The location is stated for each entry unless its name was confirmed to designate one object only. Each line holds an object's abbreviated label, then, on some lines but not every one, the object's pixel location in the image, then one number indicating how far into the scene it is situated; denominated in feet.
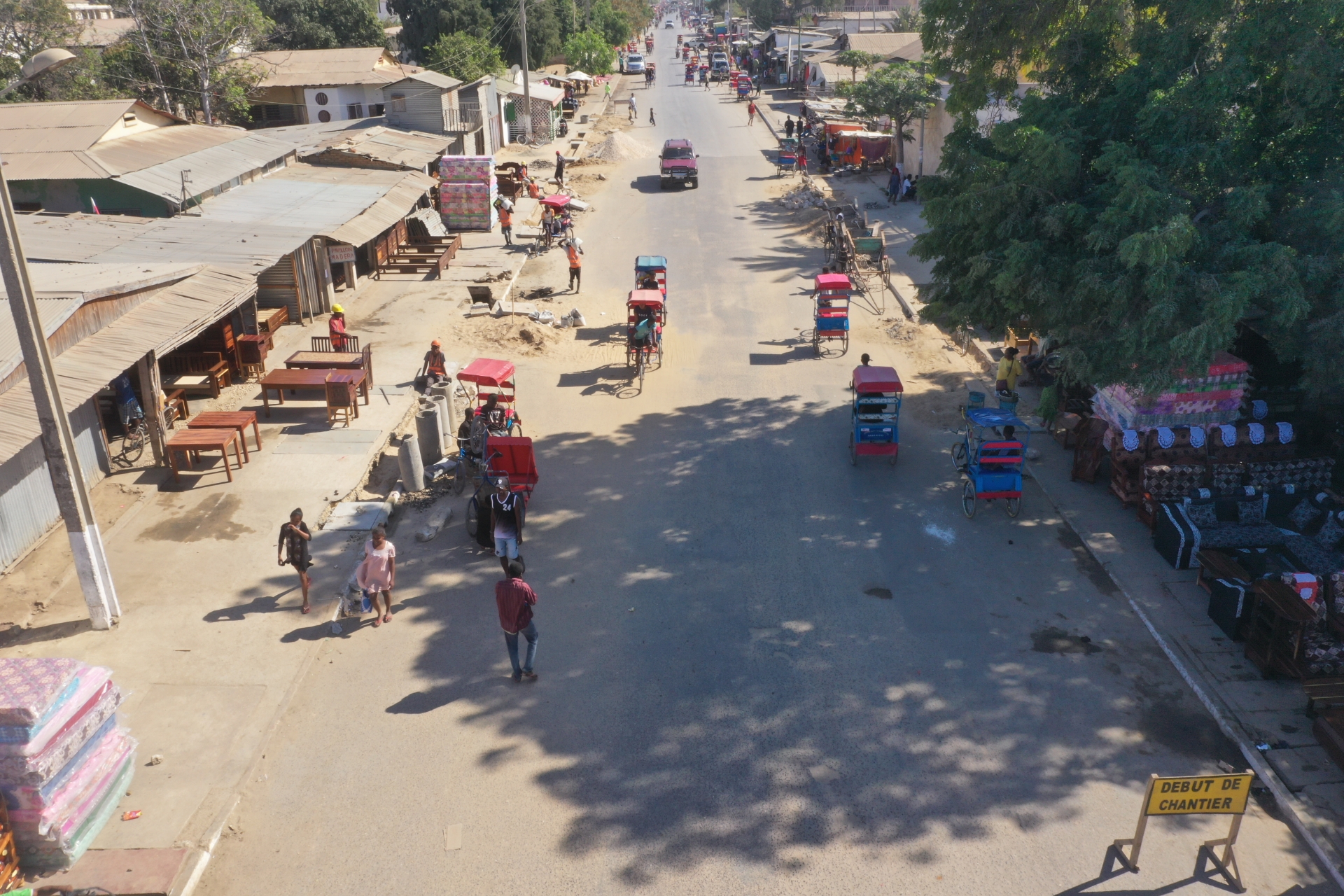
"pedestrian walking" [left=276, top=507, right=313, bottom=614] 35.50
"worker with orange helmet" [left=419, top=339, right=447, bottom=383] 55.42
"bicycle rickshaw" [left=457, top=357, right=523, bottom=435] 49.08
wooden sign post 23.07
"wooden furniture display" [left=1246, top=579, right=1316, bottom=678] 31.07
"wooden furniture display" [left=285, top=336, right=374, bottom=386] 56.54
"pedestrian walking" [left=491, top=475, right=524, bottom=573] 38.22
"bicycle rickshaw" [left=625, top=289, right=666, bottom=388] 60.54
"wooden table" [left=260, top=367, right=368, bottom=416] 53.57
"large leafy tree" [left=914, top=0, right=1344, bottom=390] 36.17
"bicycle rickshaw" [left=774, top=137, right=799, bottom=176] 133.28
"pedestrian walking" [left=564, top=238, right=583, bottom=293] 78.35
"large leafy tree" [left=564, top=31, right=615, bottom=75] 236.02
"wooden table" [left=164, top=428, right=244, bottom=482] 45.88
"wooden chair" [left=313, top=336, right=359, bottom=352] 62.08
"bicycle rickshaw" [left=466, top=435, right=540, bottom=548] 42.93
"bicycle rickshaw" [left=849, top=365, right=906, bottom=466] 47.52
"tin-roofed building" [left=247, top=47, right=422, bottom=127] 138.51
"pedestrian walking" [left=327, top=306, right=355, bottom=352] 60.13
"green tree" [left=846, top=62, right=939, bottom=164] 114.52
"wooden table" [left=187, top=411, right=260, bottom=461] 48.16
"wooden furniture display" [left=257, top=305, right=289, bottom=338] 65.00
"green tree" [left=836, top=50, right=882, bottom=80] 169.89
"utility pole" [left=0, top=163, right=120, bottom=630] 31.48
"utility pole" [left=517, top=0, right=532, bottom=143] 144.36
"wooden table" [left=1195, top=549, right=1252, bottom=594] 35.53
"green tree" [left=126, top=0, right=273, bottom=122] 115.44
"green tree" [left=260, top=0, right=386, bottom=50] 176.35
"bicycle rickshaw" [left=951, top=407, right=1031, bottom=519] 42.50
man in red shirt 30.86
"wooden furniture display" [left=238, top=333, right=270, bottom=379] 59.98
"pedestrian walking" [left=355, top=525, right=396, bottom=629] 34.86
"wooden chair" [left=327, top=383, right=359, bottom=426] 53.16
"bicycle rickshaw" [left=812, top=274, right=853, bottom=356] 64.64
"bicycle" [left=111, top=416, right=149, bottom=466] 48.62
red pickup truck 123.75
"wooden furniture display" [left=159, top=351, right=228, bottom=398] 56.95
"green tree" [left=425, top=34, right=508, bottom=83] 161.79
